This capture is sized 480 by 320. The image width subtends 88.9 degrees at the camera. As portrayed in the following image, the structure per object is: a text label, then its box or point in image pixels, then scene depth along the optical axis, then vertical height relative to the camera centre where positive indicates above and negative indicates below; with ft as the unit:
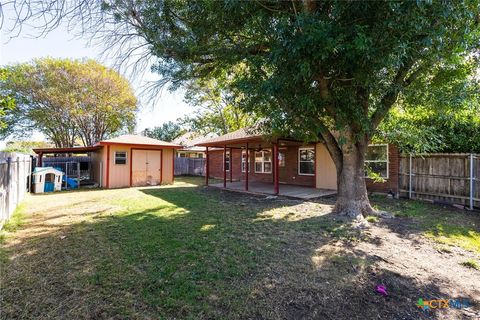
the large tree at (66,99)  60.64 +17.18
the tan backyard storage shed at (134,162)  44.06 +0.27
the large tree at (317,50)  12.80 +7.00
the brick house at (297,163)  32.83 +0.04
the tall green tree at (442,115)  18.13 +4.48
